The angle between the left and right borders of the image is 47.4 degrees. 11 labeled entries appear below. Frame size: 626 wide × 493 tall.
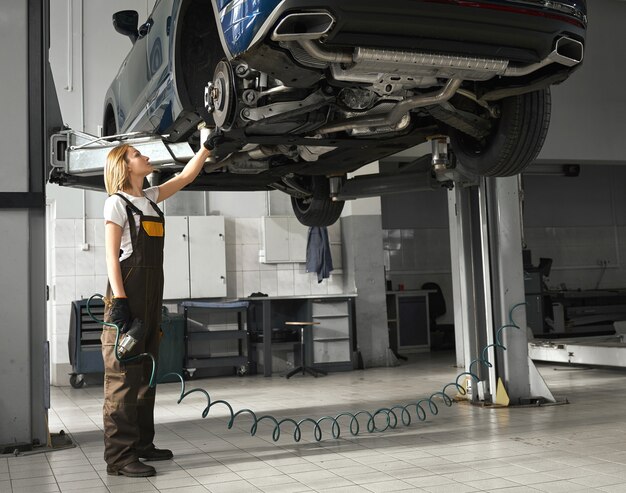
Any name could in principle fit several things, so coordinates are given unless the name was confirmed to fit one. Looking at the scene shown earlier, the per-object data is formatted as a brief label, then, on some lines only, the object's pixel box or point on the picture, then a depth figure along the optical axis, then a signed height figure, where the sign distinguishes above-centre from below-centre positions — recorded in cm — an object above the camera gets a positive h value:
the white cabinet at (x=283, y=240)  879 +79
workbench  834 -35
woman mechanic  322 +8
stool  798 -73
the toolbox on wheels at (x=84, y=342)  752 -33
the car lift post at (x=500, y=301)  508 -3
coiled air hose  331 -75
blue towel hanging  873 +61
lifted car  243 +90
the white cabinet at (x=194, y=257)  834 +59
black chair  1145 -40
